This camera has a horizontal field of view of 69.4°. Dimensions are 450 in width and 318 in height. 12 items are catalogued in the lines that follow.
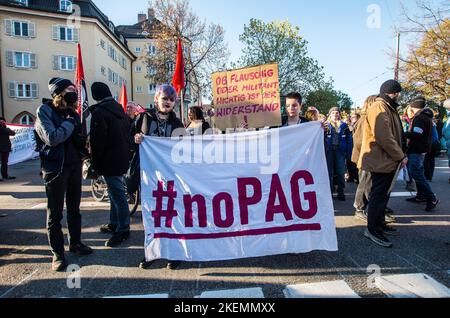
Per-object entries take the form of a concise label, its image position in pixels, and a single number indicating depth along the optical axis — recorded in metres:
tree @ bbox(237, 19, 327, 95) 35.91
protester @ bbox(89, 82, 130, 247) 4.16
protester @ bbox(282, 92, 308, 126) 4.64
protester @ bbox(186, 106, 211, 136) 5.56
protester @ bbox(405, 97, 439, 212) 6.02
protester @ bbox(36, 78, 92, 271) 3.54
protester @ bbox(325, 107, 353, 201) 6.97
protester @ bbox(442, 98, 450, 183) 6.52
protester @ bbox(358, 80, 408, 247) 4.15
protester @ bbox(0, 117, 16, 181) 10.68
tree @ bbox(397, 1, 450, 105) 21.23
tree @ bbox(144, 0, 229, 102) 27.75
